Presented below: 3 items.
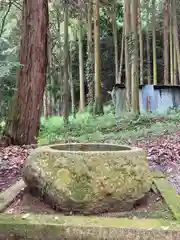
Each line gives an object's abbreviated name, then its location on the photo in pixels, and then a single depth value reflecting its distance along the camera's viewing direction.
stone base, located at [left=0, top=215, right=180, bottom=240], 1.87
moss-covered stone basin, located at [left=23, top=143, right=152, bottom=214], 2.19
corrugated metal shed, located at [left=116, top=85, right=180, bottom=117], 11.59
